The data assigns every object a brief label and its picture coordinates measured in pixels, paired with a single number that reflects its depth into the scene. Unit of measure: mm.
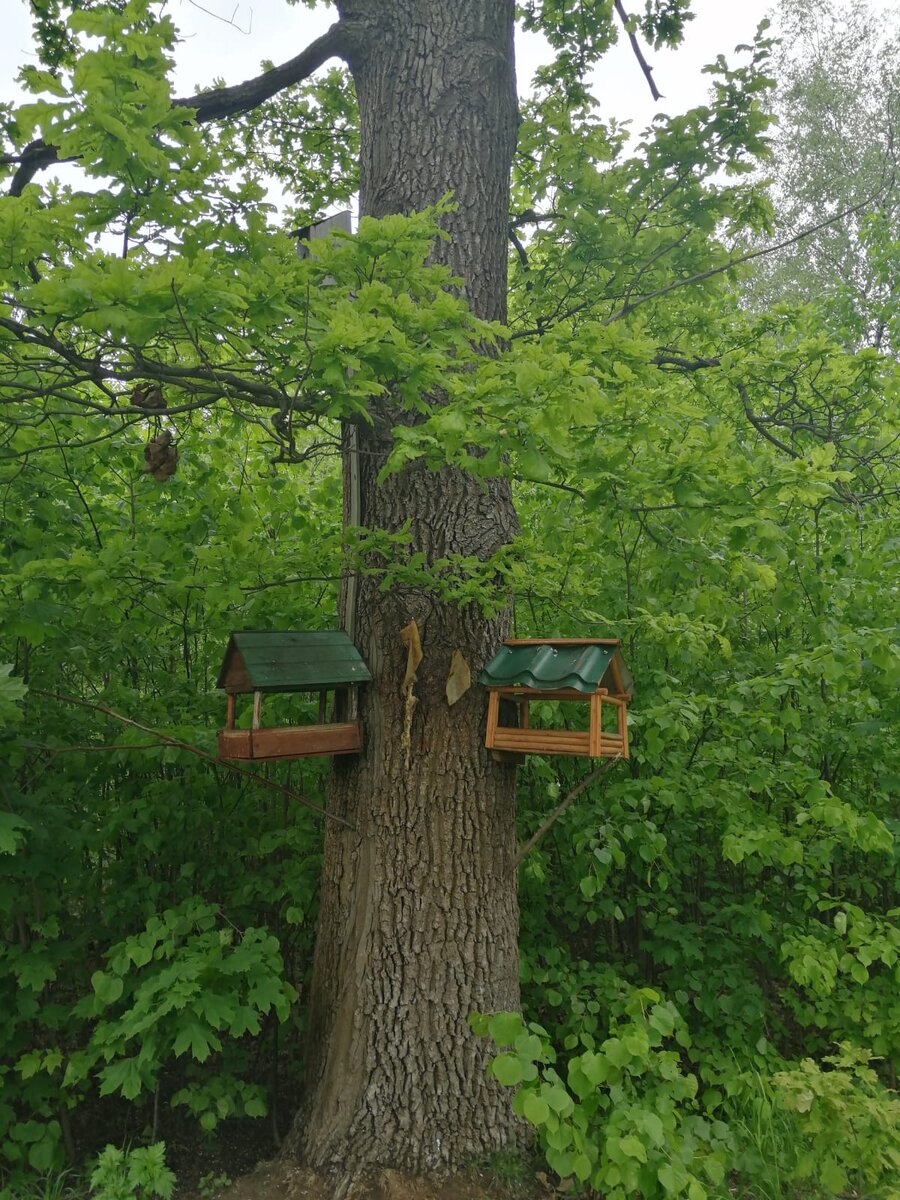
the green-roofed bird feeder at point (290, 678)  2662
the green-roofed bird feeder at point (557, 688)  2697
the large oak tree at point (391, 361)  2229
